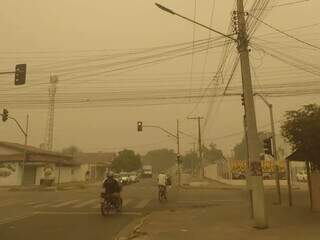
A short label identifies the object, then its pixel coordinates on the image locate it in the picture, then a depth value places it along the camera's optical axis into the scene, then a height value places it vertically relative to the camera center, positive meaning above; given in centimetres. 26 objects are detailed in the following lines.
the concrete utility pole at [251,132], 1077 +150
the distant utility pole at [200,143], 4110 +412
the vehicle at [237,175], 4776 +45
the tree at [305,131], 1296 +176
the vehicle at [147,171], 8129 +209
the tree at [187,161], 11693 +623
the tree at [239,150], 10445 +883
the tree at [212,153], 10532 +824
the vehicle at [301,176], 4631 +18
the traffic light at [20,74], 1610 +503
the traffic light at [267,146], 1668 +154
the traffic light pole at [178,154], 3919 +284
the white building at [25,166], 4199 +198
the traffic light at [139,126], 3267 +507
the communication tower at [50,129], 5542 +885
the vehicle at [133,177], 5005 +41
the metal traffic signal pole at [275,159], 1770 +94
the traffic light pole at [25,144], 3595 +378
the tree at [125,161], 7995 +438
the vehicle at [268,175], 4527 +37
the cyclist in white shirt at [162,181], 2066 -9
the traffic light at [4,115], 2509 +486
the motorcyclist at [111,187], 1509 -29
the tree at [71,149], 11938 +1127
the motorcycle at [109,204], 1479 -103
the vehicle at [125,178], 4521 +23
